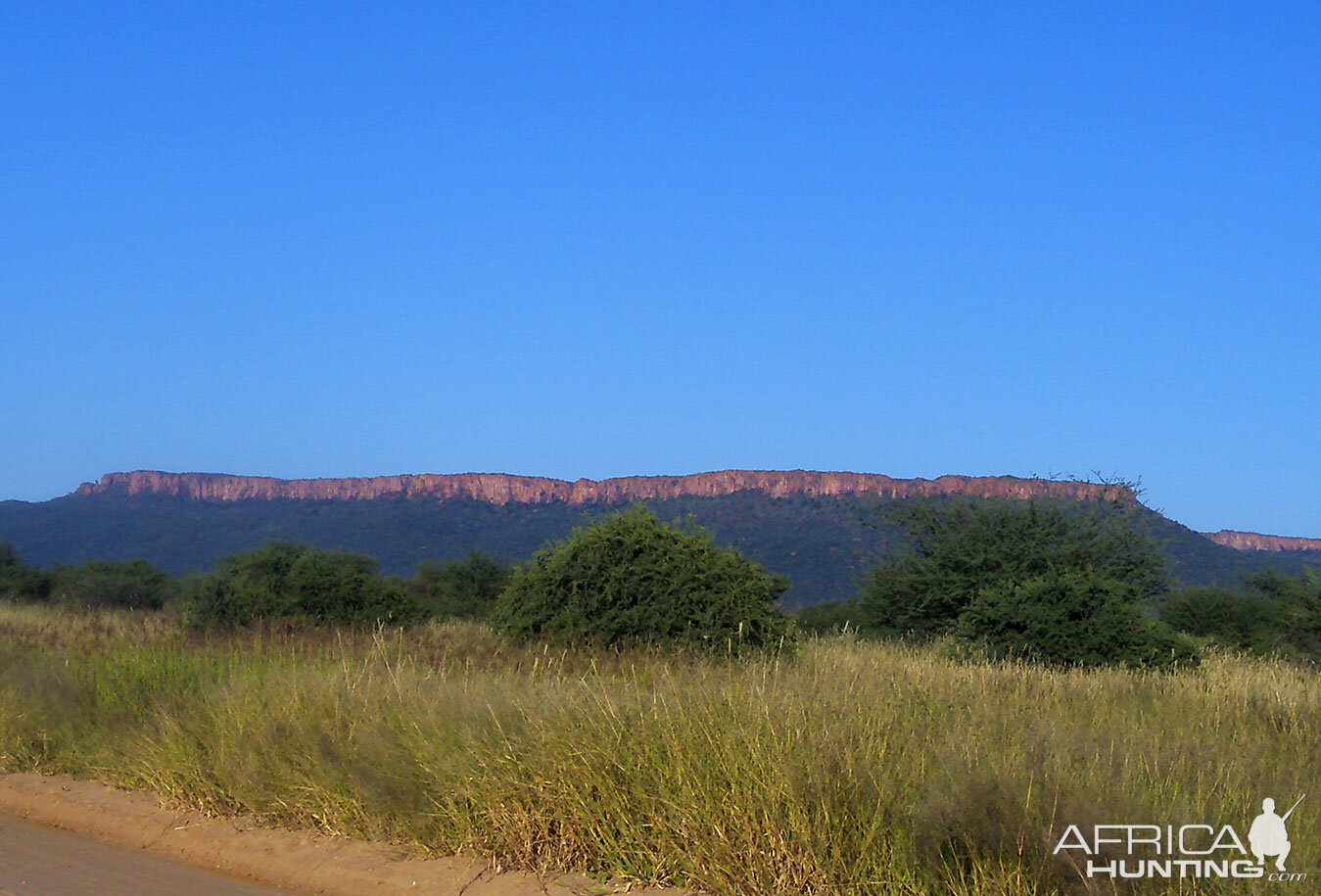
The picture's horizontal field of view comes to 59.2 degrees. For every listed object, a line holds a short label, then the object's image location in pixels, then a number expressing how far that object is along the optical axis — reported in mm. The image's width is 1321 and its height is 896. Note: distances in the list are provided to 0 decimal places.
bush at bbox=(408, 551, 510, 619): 35253
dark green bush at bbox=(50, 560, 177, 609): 37281
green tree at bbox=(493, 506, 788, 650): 14188
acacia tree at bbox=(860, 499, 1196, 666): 17250
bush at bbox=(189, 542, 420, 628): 20875
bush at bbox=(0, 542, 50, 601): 38812
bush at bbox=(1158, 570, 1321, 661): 26453
